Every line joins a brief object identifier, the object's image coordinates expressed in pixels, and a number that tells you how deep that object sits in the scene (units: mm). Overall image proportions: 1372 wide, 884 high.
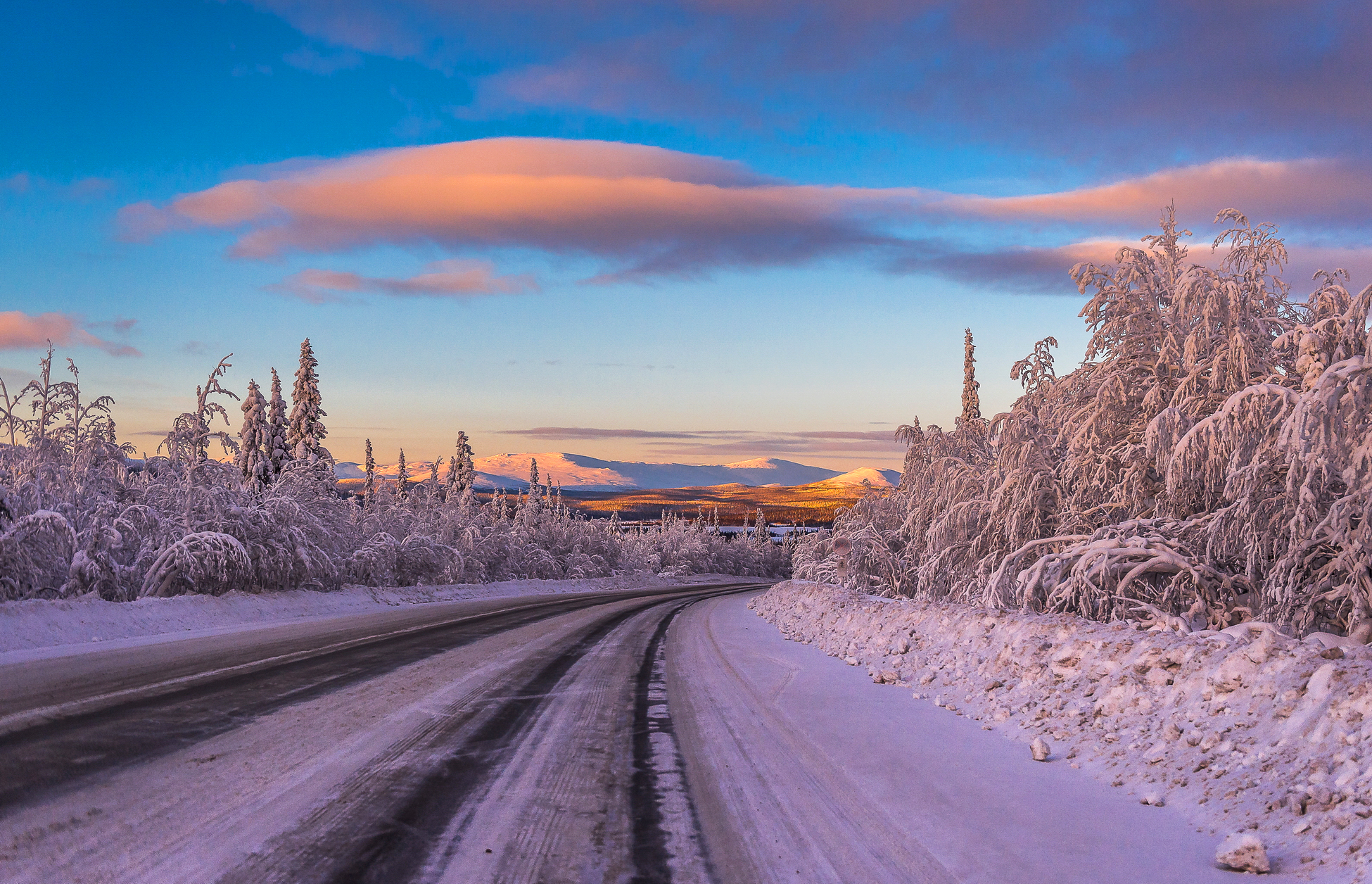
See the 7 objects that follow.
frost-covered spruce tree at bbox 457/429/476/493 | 65625
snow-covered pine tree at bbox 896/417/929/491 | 24766
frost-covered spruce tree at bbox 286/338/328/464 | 45875
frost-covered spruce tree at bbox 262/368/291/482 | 40125
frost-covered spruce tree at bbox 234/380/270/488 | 39312
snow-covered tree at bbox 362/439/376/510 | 82338
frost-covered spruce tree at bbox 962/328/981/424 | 42250
